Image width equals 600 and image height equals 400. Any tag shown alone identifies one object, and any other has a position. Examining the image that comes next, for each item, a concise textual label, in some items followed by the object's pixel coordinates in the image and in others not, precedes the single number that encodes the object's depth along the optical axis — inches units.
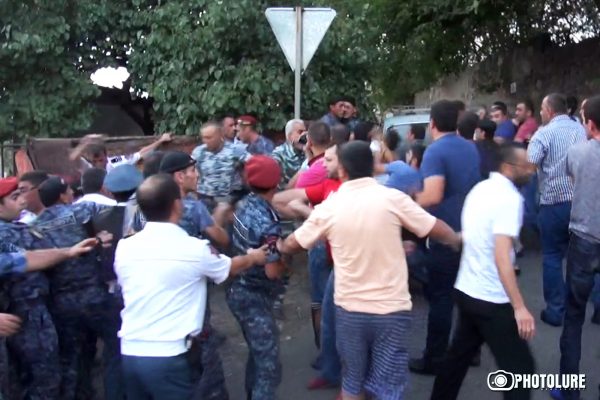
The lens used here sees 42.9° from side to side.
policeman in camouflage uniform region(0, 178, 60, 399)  169.6
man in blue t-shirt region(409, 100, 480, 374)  200.5
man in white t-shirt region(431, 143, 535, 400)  157.9
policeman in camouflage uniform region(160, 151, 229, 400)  171.9
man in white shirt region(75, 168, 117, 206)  201.9
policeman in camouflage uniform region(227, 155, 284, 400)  177.0
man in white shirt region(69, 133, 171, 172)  281.6
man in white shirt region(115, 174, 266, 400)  137.3
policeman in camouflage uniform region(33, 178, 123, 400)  181.5
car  392.0
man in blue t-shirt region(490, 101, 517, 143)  355.9
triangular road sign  297.7
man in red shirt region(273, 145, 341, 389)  194.4
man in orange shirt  151.3
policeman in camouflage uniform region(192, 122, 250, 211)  281.3
